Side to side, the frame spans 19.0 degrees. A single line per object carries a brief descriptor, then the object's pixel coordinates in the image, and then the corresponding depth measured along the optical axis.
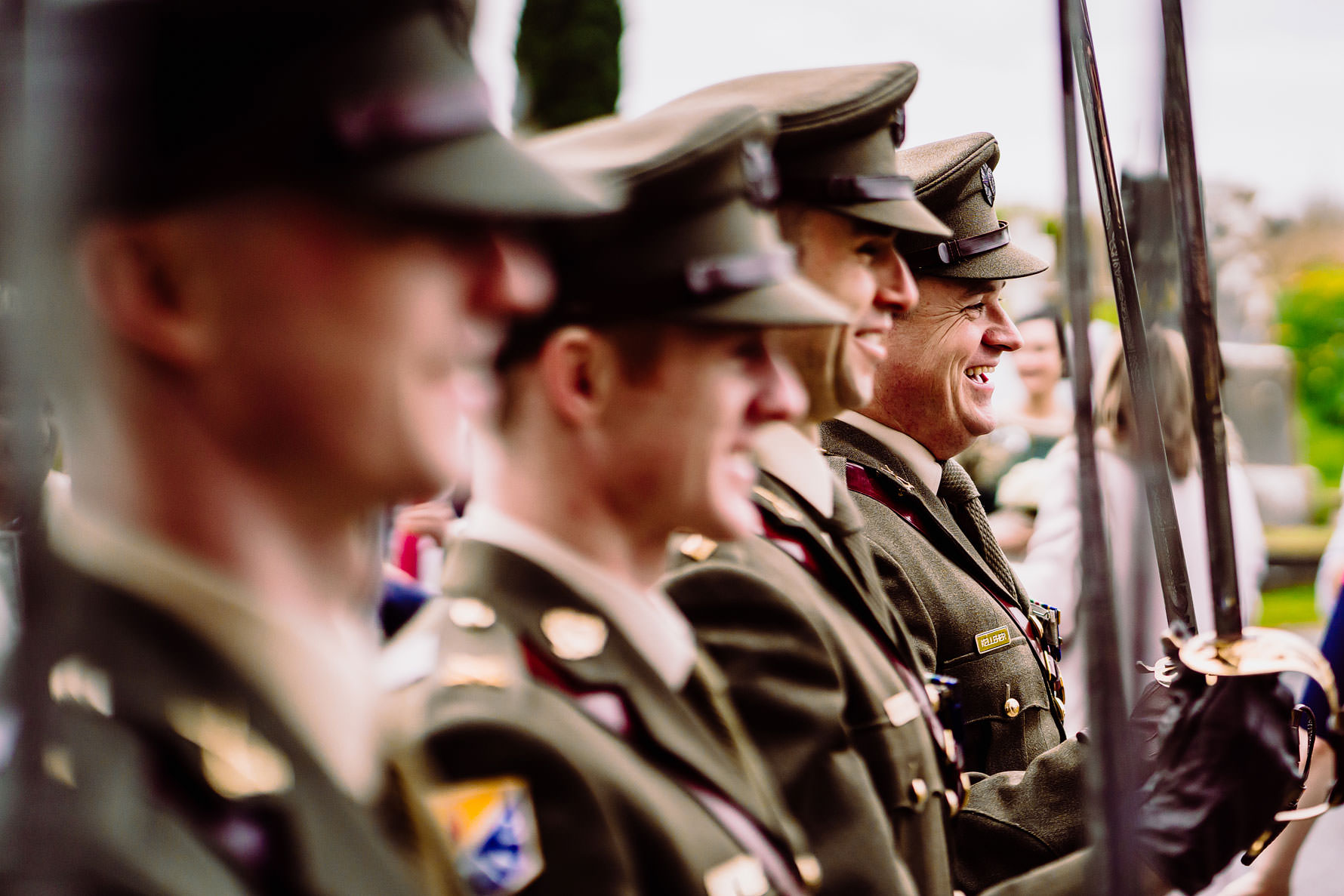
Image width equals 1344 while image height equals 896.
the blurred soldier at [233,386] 2.54
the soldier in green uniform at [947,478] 3.63
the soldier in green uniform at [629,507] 2.85
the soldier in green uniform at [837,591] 3.11
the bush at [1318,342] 23.35
